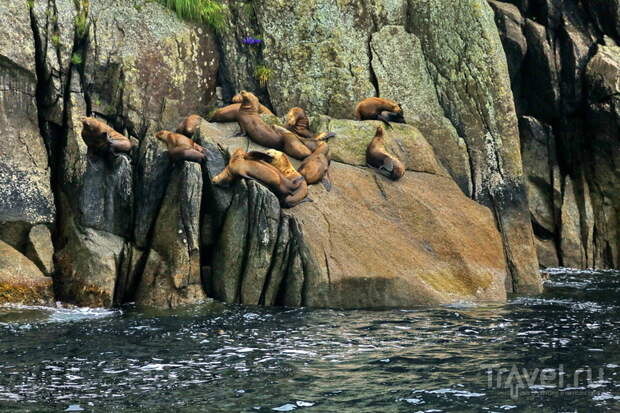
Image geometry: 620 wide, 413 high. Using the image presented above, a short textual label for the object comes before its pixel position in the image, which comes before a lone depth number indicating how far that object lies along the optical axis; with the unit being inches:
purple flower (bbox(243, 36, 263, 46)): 682.8
